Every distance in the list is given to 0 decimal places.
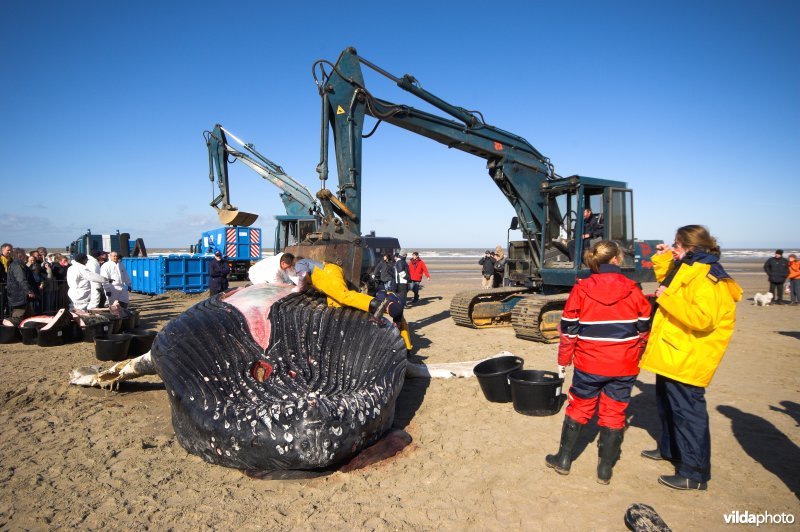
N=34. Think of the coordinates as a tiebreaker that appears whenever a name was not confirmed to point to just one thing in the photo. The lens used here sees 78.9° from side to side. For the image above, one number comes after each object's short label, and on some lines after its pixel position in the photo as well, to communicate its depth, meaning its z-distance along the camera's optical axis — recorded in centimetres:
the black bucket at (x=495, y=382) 533
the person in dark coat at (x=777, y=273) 1546
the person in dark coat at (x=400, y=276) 1398
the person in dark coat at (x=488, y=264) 1680
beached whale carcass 341
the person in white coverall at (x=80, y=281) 912
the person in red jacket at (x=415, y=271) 1569
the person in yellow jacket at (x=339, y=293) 494
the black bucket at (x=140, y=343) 724
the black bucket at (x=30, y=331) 883
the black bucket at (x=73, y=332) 900
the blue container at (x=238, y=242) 2191
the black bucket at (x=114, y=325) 887
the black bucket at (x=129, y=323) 927
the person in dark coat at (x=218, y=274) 1327
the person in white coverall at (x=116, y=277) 1012
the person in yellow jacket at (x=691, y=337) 333
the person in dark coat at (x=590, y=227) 940
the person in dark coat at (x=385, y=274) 1433
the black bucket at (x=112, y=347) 684
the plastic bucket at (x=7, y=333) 907
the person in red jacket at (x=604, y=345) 349
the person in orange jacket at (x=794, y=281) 1530
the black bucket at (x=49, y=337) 861
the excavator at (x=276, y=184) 1584
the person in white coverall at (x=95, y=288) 941
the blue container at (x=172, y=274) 1803
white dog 1505
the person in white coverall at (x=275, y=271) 516
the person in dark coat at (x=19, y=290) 938
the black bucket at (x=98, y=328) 880
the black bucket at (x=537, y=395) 489
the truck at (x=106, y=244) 2080
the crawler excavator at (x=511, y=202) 861
